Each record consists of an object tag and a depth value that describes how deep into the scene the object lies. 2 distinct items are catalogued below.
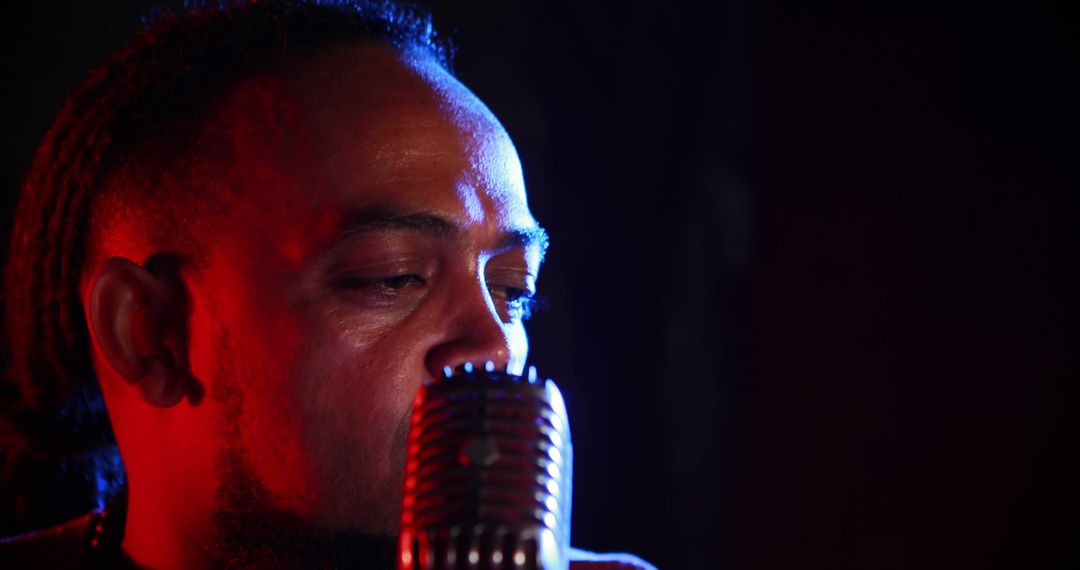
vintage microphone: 2.09
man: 2.23
